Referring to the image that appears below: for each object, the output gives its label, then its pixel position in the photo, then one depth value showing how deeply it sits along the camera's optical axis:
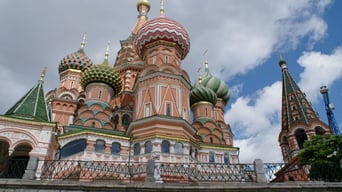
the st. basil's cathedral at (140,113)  17.36
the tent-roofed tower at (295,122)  29.69
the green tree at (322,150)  16.91
